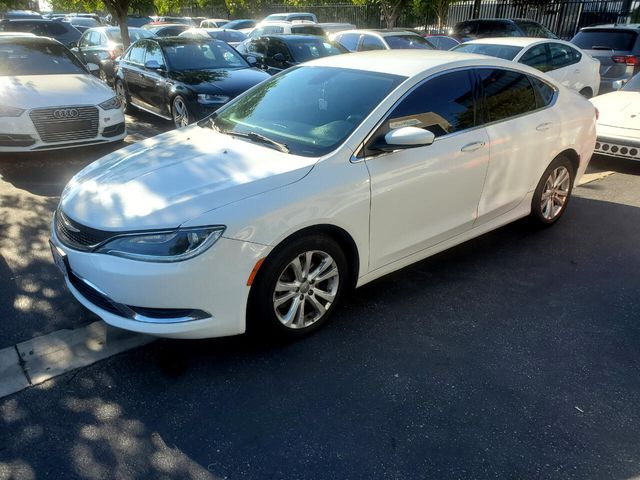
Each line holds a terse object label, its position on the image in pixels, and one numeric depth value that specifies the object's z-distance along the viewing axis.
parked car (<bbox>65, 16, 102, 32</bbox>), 25.25
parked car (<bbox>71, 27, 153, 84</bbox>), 11.90
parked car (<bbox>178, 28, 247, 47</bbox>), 17.33
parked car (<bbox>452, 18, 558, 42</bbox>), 15.49
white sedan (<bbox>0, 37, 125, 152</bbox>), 6.05
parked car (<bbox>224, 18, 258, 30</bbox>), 23.92
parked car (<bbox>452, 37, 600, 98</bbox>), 8.75
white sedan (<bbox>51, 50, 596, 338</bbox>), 2.78
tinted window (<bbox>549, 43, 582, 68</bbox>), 9.17
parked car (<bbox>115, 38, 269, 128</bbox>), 7.63
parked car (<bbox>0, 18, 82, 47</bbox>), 16.04
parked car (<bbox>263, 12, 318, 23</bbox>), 22.23
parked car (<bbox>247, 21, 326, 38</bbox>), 15.17
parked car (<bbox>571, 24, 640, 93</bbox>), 10.73
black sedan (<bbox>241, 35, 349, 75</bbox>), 10.21
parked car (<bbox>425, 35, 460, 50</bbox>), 14.51
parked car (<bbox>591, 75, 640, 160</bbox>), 6.55
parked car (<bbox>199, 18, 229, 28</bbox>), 25.11
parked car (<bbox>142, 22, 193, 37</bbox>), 18.12
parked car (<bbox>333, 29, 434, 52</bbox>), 11.77
